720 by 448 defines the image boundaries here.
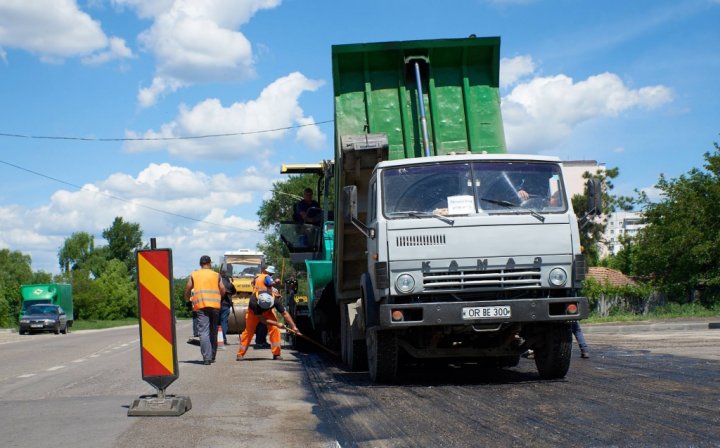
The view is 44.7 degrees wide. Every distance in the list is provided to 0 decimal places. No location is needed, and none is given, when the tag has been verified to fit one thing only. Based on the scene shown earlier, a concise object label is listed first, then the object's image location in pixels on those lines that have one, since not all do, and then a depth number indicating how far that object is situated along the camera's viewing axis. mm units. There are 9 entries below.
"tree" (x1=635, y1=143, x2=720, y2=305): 39469
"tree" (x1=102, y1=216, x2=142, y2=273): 128625
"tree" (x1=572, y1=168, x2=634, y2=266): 55844
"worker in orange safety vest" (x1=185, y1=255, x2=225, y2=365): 14367
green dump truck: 9367
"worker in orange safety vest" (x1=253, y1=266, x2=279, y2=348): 15688
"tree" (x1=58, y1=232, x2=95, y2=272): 131000
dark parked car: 42250
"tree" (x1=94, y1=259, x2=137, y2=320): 105188
